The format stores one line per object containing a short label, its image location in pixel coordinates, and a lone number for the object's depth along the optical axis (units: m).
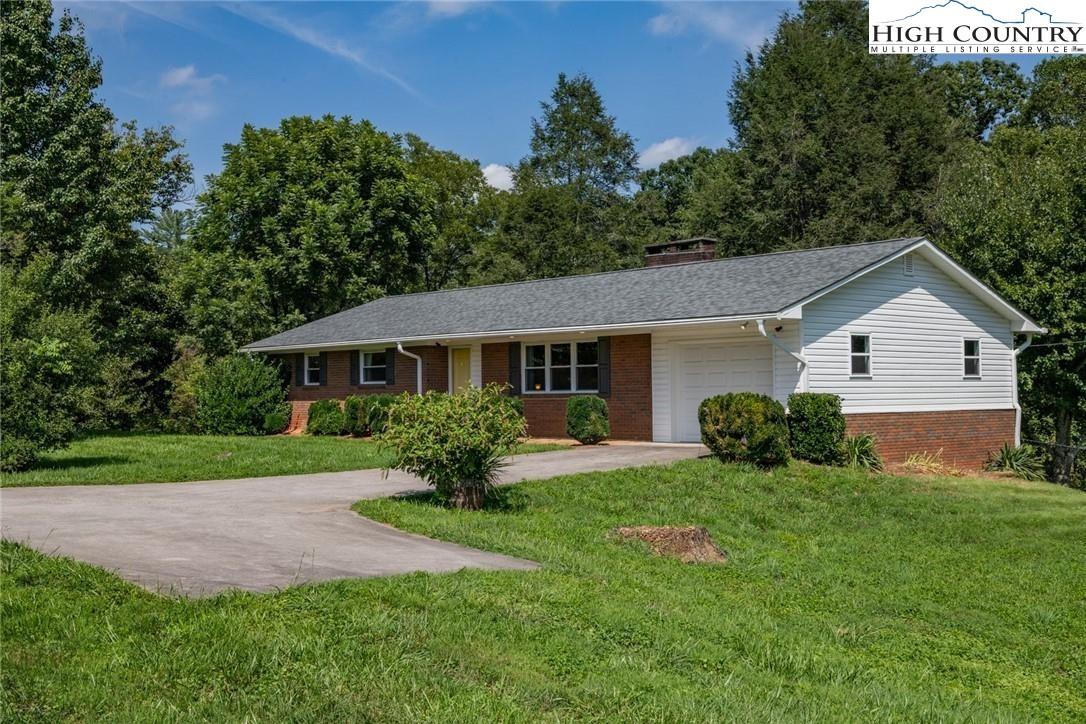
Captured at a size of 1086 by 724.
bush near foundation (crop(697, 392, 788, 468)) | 17.86
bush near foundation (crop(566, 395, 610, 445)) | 22.50
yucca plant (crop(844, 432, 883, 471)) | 19.17
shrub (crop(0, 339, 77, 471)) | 15.37
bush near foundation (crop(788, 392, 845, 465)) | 18.97
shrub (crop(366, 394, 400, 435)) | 25.38
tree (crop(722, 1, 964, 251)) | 39.59
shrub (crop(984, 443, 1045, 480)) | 22.69
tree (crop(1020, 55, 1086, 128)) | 42.19
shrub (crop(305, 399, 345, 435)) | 27.59
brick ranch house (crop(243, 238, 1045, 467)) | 20.42
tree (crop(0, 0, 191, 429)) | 27.89
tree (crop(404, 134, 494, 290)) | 52.06
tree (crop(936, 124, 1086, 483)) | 26.56
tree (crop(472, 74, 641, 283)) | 46.69
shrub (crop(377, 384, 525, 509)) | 12.30
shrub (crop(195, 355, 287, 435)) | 29.23
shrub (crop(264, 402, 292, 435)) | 29.41
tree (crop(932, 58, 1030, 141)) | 49.38
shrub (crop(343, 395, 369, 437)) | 26.39
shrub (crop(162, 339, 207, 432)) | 35.16
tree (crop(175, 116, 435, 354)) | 35.12
